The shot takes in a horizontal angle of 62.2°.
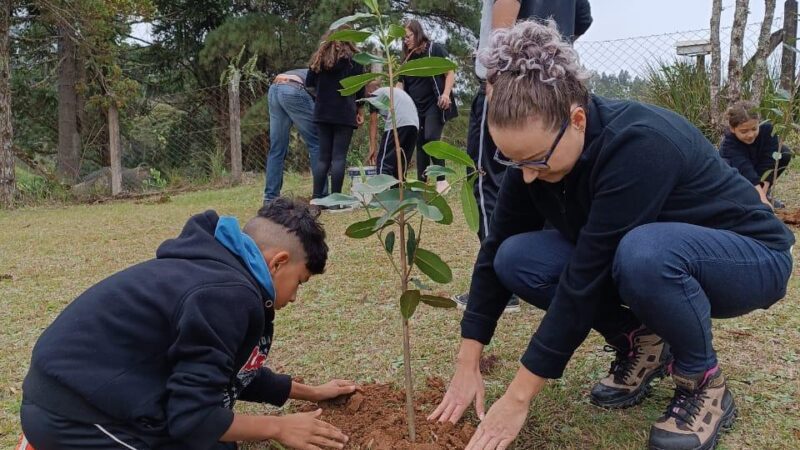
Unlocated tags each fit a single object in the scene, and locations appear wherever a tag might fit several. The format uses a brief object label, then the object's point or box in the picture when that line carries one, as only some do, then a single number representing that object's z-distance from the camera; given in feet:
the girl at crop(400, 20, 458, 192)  18.95
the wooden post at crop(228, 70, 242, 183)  30.12
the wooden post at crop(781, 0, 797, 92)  23.68
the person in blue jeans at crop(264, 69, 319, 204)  18.72
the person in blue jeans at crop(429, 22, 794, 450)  4.75
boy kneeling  4.58
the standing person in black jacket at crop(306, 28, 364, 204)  16.74
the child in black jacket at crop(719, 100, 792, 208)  15.75
